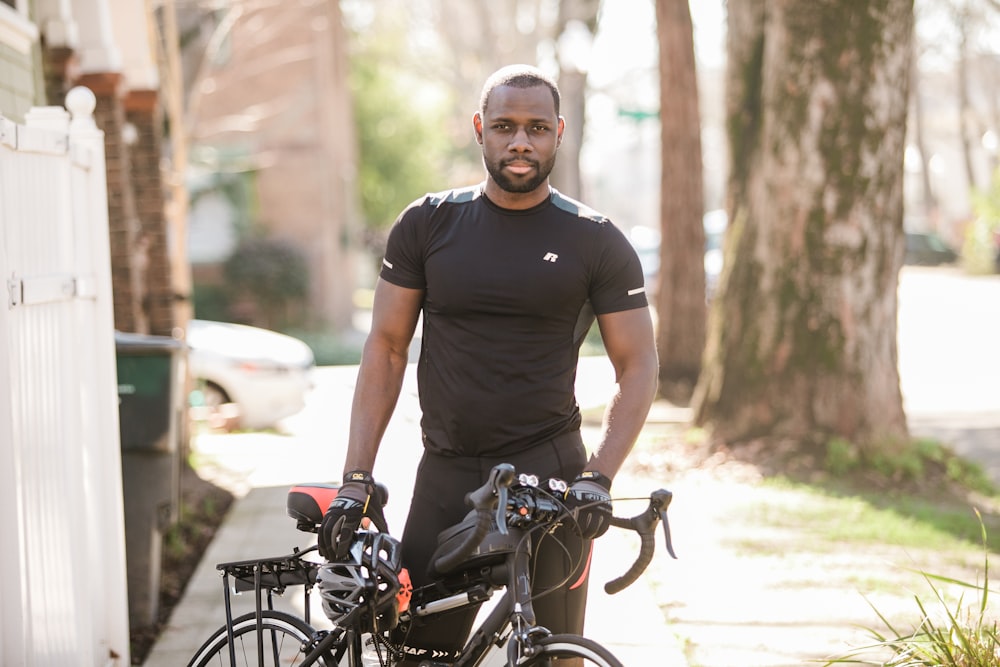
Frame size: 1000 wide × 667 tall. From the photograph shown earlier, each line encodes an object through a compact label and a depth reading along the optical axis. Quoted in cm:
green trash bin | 1266
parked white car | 2628
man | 682
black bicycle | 604
